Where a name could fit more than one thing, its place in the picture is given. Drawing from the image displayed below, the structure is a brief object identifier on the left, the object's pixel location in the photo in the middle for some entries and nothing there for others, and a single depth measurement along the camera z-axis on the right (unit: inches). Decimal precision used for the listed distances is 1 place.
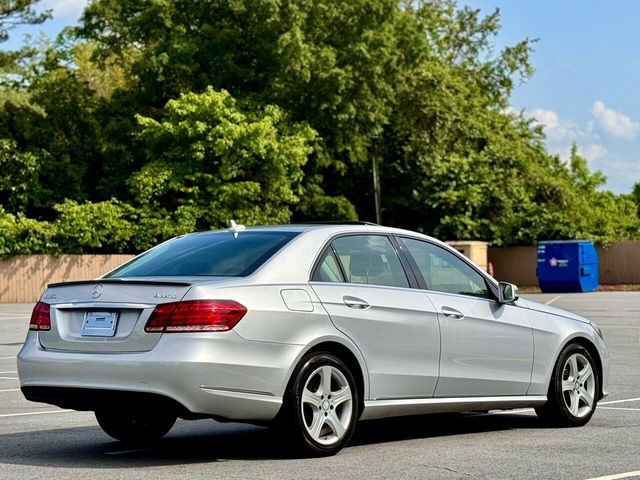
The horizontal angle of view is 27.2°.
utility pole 2034.9
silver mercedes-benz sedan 313.9
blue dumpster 1957.4
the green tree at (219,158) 1915.6
